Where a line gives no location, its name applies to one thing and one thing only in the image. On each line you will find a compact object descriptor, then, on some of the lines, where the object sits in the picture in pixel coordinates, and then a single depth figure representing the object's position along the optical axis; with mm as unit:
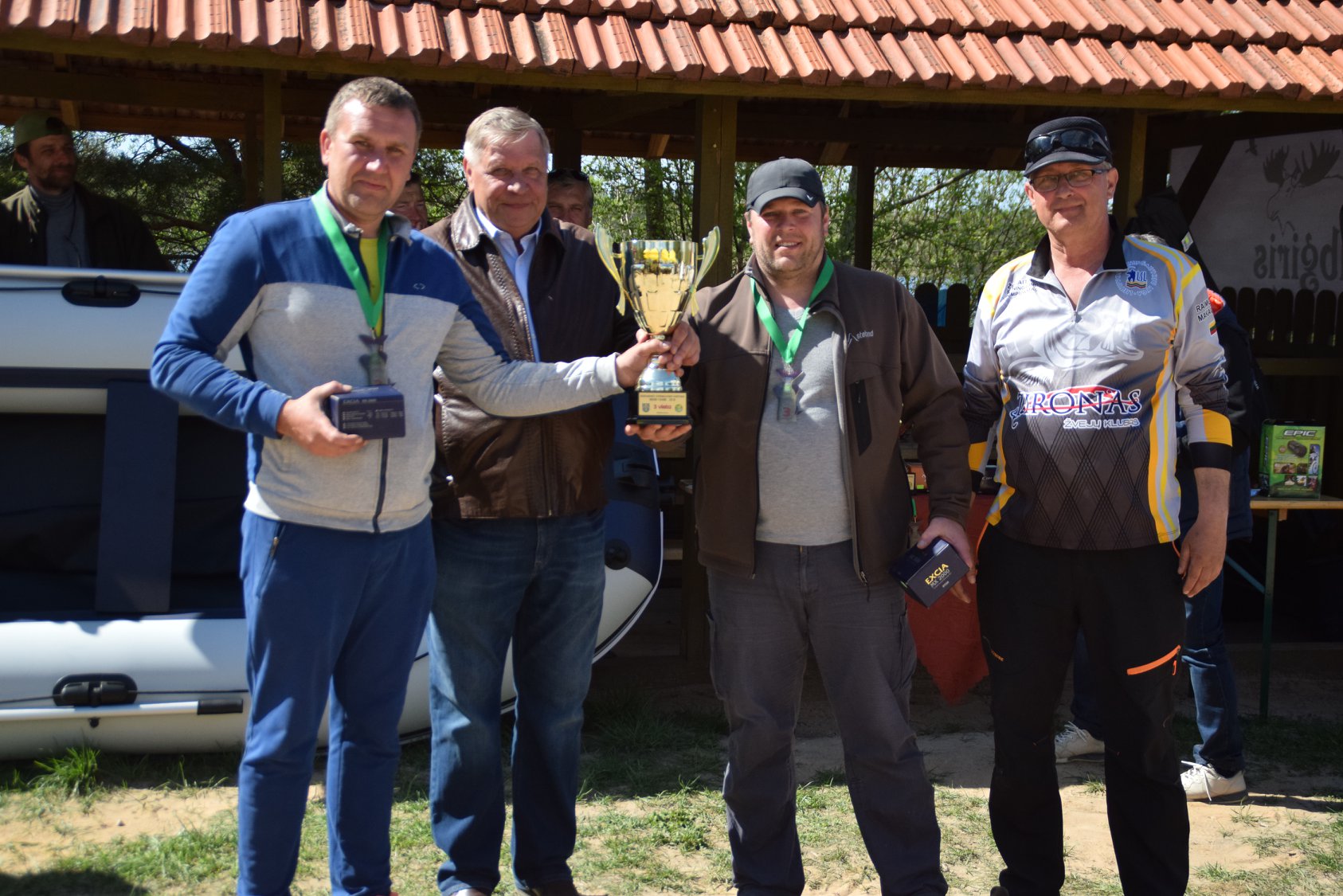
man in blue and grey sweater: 2439
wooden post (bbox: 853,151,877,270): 8180
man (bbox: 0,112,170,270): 5246
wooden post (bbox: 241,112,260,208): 6789
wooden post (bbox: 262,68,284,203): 4816
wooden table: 4875
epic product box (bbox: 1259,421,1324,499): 5062
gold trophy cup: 2781
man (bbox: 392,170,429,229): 5051
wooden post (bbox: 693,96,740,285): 5016
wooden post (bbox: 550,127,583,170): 6688
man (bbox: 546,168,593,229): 4754
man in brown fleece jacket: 2887
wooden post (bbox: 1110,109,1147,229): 5402
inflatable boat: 3943
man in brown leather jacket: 2910
